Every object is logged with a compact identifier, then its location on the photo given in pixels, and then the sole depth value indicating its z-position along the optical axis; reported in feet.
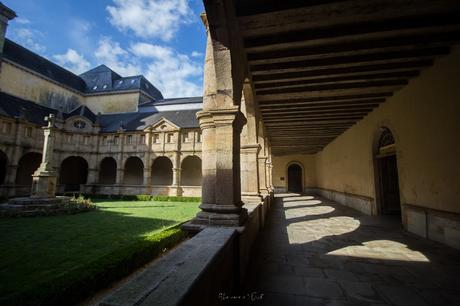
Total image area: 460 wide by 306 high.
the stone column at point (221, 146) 10.36
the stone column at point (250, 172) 20.88
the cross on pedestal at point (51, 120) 38.88
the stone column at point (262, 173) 27.49
